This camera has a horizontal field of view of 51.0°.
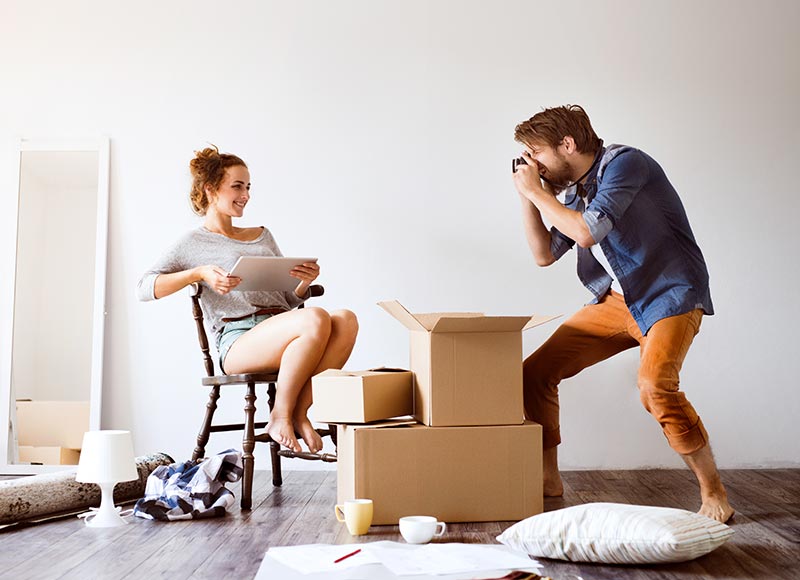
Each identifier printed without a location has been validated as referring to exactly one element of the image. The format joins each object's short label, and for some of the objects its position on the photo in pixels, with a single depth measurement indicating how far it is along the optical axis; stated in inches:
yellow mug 82.4
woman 102.1
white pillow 69.2
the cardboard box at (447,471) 88.1
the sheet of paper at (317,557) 67.8
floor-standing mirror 140.0
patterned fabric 92.7
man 89.3
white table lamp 90.6
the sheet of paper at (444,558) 66.7
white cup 76.7
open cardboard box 89.7
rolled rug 89.0
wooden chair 99.0
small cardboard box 89.5
